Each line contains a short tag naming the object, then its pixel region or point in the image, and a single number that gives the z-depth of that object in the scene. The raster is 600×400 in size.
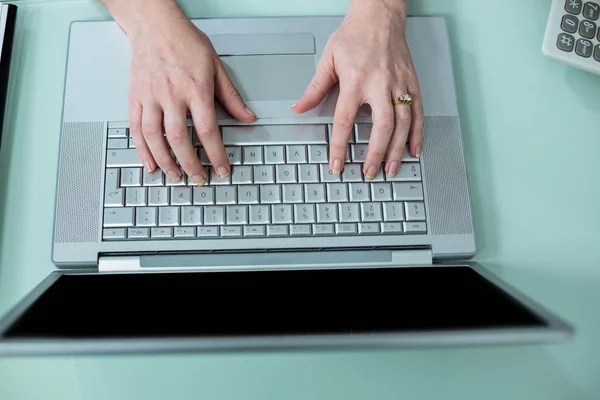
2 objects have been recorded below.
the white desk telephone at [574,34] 0.58
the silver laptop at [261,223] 0.46
